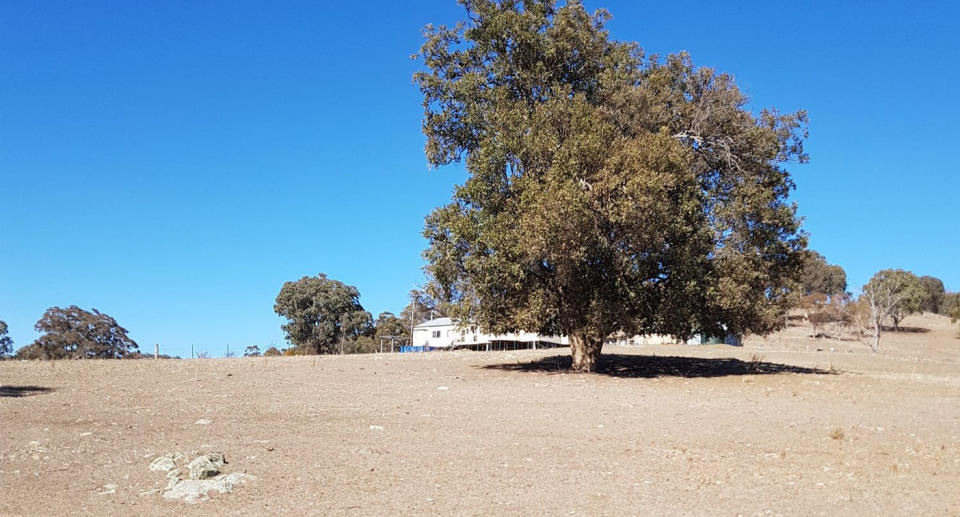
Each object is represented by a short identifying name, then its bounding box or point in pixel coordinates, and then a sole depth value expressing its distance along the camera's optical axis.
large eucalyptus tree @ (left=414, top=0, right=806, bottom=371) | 20.20
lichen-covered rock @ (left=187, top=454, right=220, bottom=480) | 8.31
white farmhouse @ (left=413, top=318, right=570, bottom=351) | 67.75
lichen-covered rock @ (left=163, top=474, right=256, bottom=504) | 7.70
